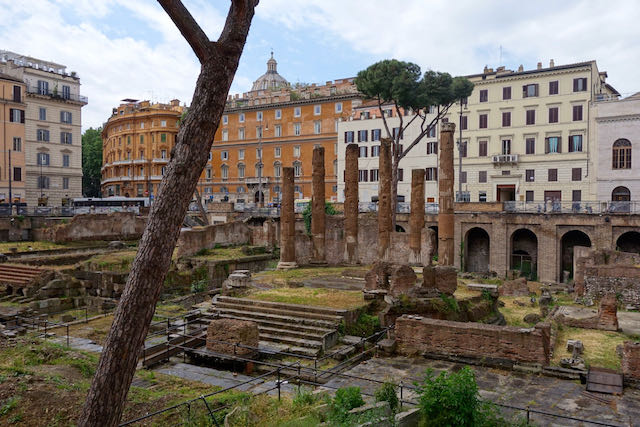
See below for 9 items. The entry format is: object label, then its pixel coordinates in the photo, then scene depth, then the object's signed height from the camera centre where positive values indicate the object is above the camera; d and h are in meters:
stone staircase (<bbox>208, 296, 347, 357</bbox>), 14.76 -3.38
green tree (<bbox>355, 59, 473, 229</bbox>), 36.59 +8.30
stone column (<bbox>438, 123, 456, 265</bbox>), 24.18 +0.53
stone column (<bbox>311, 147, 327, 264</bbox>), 28.06 +0.02
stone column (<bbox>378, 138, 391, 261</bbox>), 28.06 +0.44
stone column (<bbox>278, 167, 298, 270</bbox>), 27.89 -0.96
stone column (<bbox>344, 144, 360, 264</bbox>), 28.44 -0.13
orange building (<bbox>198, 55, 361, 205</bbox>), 58.41 +7.58
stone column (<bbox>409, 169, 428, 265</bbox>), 25.91 -0.41
